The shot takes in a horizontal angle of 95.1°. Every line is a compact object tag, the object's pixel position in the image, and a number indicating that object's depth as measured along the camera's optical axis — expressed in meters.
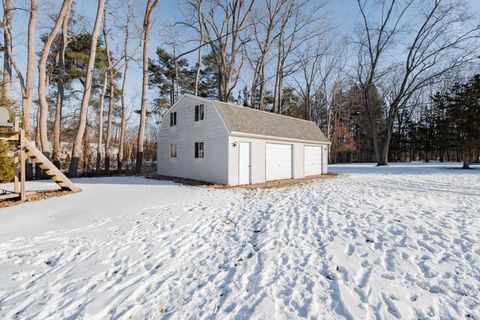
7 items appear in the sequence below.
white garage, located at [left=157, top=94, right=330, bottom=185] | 10.70
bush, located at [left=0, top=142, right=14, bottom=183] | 8.86
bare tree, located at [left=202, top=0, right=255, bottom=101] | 18.45
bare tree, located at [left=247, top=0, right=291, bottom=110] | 20.19
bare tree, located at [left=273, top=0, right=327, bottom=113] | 20.86
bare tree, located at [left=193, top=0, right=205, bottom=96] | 18.78
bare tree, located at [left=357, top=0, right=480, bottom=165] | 20.86
